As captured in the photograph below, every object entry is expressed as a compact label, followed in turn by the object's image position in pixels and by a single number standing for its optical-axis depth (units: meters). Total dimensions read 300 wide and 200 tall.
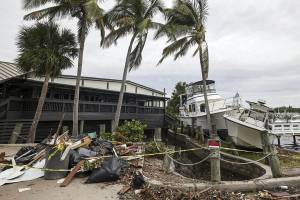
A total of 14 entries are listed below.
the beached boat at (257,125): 8.92
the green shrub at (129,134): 6.66
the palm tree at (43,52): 7.91
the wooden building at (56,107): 8.08
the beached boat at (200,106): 12.38
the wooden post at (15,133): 7.63
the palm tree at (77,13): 7.94
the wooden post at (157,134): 7.71
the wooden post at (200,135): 11.63
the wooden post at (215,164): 3.53
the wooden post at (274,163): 3.86
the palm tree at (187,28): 10.13
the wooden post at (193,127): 14.35
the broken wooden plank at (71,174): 3.54
